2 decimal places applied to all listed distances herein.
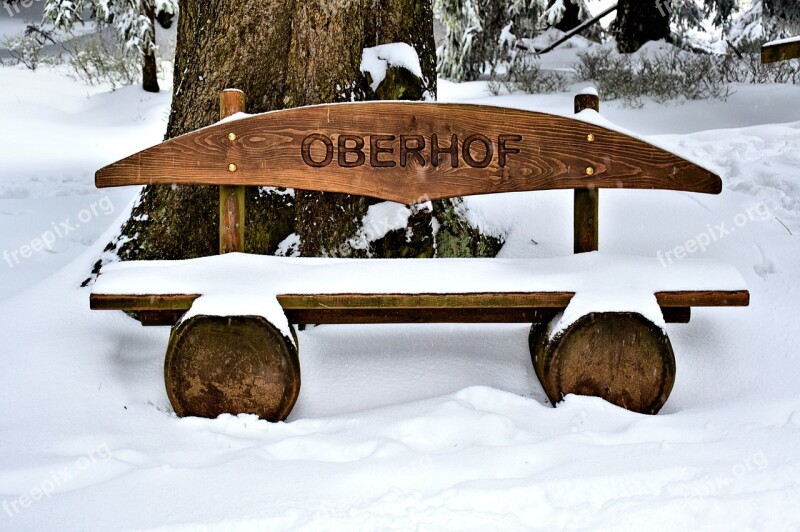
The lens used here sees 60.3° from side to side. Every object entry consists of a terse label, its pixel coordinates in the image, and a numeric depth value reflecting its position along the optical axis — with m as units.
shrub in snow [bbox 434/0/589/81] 9.80
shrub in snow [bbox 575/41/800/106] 7.88
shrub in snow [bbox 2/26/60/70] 12.93
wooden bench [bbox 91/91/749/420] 2.65
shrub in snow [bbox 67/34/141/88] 12.30
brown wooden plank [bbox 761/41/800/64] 4.55
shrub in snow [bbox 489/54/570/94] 9.19
